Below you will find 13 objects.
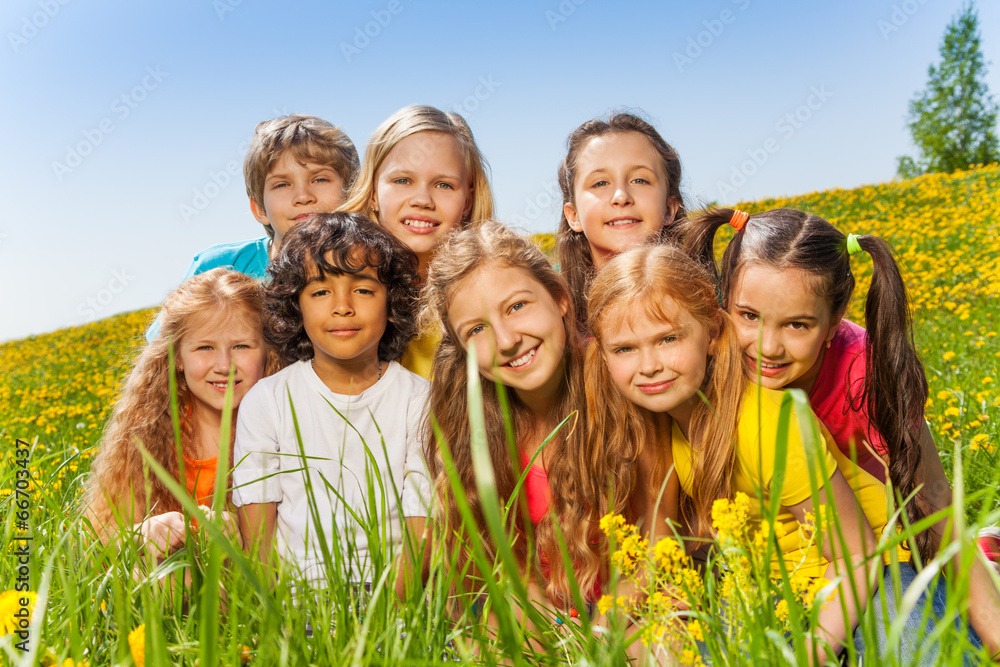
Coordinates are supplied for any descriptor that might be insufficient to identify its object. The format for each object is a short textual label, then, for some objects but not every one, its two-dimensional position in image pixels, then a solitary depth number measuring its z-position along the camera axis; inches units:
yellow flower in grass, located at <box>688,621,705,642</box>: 59.1
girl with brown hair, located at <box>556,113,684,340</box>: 131.9
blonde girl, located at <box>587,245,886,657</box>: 84.5
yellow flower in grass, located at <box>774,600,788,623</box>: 60.8
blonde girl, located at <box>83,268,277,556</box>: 112.3
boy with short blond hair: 148.4
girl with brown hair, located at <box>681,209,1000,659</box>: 99.7
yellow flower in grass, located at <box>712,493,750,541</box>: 60.2
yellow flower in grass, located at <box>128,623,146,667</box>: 55.1
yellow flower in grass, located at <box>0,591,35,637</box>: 61.1
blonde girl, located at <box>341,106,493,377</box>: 132.1
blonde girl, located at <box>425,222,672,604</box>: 95.7
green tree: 1427.2
